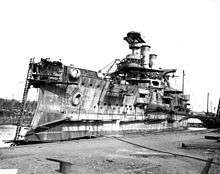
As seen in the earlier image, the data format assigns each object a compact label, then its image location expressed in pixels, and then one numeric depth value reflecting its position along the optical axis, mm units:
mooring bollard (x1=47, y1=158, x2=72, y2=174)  6469
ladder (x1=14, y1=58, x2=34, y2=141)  17016
